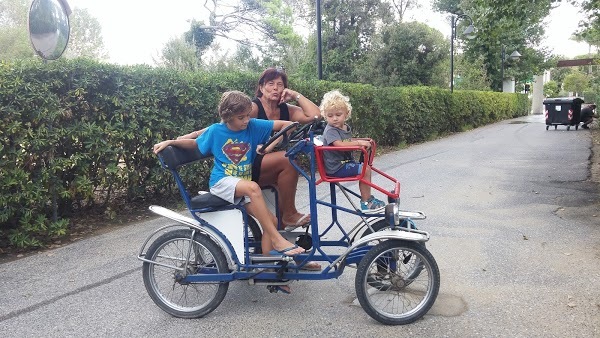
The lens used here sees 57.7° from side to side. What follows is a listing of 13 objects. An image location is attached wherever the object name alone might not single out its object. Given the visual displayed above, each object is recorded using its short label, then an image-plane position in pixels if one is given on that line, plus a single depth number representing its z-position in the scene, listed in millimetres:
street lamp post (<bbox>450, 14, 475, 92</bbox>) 25316
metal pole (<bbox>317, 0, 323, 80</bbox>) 13120
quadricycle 3643
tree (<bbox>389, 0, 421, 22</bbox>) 40656
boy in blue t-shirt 3736
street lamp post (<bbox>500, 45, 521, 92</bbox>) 38262
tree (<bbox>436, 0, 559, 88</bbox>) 10516
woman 4379
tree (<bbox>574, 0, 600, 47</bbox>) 11516
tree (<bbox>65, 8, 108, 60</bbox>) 50488
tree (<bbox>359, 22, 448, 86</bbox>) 29531
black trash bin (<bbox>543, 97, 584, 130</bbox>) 22453
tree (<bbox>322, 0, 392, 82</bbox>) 31797
